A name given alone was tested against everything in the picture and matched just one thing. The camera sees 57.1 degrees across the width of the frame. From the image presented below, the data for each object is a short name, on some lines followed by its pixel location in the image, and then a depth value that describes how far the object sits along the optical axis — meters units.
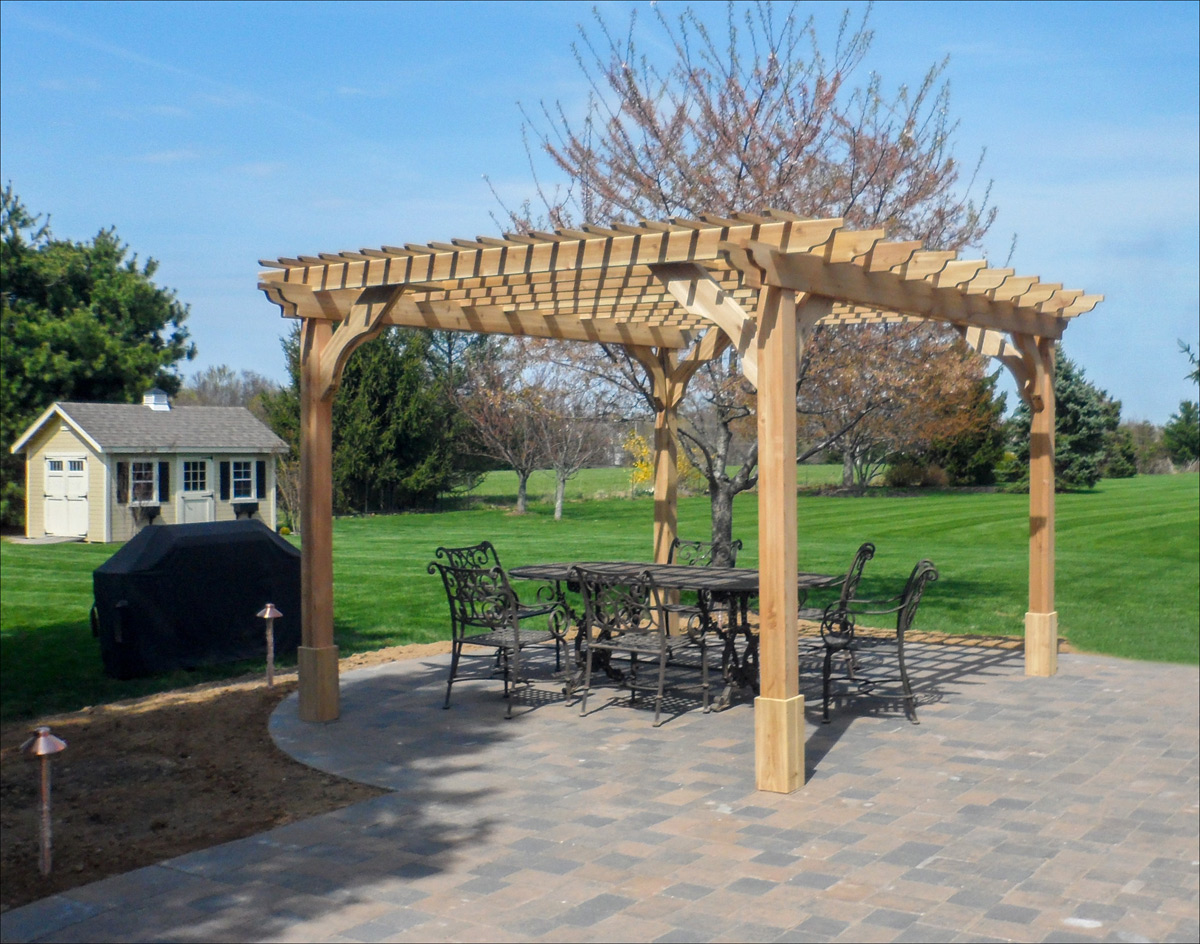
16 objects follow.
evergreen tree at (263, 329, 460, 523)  30.33
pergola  5.59
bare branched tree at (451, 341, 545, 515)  13.52
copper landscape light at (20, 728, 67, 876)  4.47
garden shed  25.06
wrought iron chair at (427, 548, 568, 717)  7.28
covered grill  8.66
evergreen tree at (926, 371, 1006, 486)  33.91
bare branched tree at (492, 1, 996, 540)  10.44
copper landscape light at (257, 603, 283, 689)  8.04
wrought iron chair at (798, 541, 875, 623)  7.35
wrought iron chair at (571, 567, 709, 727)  6.99
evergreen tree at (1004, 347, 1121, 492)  32.34
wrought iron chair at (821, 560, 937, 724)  6.88
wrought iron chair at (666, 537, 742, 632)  10.02
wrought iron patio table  7.18
